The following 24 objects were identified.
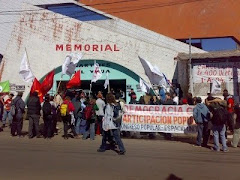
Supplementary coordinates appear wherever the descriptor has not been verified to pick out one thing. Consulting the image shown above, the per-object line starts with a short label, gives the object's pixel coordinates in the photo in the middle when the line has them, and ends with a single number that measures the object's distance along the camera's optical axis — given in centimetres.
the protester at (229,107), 1067
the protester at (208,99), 1104
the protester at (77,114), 1303
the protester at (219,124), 1001
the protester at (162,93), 1619
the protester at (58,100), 1409
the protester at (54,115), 1306
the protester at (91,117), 1215
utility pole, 1770
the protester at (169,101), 1287
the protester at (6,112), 1554
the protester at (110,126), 935
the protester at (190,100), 1343
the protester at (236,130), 1080
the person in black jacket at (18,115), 1311
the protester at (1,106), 1451
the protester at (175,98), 1444
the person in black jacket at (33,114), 1264
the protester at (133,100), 1378
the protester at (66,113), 1248
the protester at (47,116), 1256
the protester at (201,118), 1098
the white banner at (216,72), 1725
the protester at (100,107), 1177
